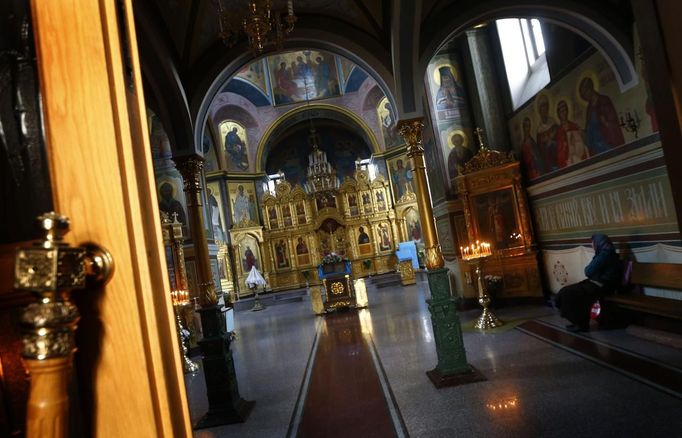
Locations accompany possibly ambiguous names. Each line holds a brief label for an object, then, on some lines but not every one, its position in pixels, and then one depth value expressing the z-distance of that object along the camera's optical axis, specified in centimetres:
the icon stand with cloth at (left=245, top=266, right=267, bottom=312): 1744
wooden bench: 551
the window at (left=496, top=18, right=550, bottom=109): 920
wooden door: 84
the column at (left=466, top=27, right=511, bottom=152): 997
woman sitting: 661
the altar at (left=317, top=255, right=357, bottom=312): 1297
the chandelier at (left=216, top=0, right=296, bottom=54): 507
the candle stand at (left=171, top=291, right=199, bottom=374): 669
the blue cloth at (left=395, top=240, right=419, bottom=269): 2000
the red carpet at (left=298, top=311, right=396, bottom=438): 432
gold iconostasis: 2202
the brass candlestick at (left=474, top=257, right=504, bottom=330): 763
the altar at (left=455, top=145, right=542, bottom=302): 933
